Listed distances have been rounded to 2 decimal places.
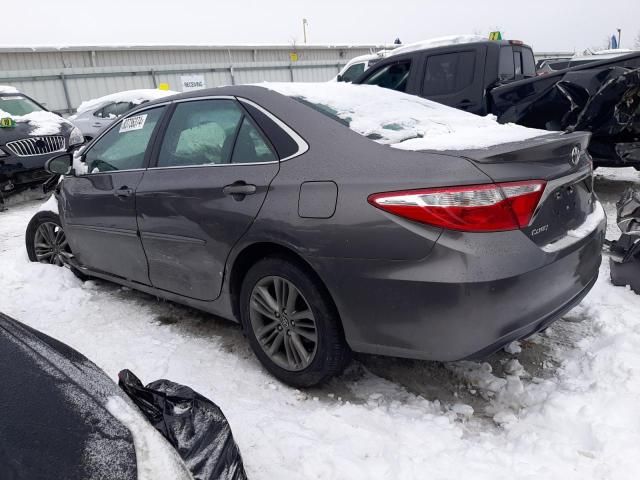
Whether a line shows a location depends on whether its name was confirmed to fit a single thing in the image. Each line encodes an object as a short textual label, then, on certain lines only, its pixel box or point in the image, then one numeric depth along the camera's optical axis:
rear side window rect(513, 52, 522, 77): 7.27
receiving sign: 19.12
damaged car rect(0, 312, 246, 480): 1.18
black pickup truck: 5.32
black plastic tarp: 1.60
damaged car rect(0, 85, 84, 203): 7.34
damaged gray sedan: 2.05
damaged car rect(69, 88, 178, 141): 11.60
